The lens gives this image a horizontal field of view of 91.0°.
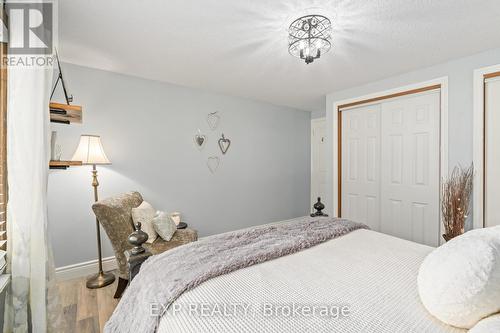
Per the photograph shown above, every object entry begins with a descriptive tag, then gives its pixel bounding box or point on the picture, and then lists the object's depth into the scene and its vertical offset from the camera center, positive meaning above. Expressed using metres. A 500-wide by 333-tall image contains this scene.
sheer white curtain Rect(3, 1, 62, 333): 1.27 -0.19
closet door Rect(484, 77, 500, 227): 2.35 +0.11
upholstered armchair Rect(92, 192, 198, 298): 2.15 -0.58
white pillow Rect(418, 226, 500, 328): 0.81 -0.41
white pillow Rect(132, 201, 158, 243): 2.37 -0.53
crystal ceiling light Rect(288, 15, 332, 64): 1.77 +1.00
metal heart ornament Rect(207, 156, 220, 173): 3.65 +0.02
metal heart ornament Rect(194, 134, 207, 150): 3.50 +0.35
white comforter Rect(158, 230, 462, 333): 0.86 -0.55
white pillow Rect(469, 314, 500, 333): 0.71 -0.49
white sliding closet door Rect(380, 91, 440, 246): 2.80 -0.04
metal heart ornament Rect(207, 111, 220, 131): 3.62 +0.67
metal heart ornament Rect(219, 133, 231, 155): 3.75 +0.32
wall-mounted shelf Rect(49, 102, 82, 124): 1.69 +0.37
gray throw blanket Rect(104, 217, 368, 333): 1.08 -0.52
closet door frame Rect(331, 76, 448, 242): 2.65 +0.63
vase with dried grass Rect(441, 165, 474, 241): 2.40 -0.37
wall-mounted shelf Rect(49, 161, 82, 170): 1.65 +0.00
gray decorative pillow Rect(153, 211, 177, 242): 2.43 -0.61
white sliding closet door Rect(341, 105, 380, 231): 3.35 +0.00
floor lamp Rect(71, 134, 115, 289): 2.41 +0.06
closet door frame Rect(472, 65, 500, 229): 2.41 +0.21
